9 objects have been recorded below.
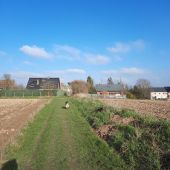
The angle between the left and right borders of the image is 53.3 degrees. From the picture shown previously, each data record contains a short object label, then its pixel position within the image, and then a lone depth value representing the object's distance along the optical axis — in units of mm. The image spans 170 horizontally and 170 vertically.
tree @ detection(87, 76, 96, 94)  71126
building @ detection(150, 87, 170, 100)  74899
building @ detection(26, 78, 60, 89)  63707
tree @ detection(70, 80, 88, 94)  63600
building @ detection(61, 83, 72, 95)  77181
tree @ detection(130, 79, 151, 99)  55543
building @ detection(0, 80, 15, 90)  66642
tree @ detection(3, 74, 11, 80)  68306
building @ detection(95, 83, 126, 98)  68550
